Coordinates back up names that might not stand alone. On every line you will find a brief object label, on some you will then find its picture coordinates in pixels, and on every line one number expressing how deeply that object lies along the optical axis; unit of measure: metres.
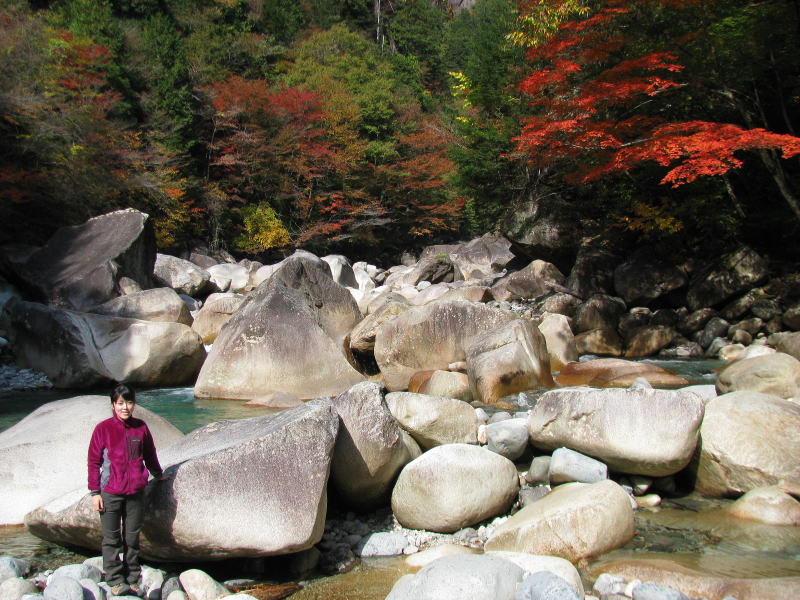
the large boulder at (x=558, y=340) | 10.08
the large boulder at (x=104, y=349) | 9.98
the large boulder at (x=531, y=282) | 17.33
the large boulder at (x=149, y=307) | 11.65
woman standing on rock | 3.58
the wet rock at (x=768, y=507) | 4.42
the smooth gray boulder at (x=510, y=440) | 5.67
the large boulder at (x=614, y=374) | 8.66
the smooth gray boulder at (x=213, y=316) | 12.69
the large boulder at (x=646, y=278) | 14.34
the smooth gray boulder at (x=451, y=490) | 4.59
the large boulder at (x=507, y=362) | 8.17
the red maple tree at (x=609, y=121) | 10.56
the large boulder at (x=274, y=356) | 9.19
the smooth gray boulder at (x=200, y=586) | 3.58
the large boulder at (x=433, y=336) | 9.70
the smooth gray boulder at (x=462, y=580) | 3.16
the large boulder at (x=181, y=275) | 18.45
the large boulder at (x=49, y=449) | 4.74
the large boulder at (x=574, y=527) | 4.04
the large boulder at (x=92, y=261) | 13.55
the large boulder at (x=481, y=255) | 25.91
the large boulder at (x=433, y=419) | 5.72
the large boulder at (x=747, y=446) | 4.85
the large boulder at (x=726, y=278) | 12.87
